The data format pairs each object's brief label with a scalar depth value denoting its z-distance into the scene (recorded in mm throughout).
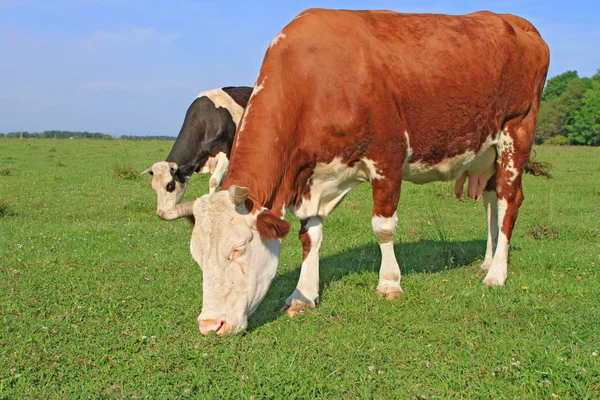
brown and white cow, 4754
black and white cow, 10861
